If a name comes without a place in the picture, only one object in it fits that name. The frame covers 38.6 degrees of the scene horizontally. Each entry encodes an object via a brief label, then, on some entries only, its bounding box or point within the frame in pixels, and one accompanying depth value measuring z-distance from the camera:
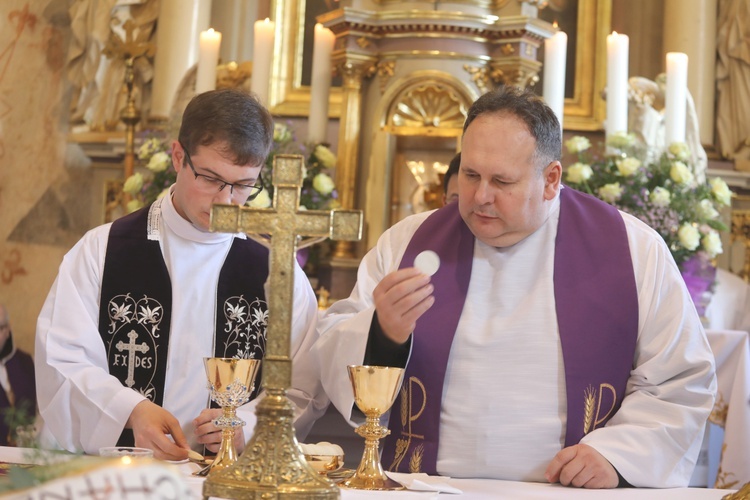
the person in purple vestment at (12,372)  6.11
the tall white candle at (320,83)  6.30
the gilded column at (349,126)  6.55
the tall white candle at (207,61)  6.00
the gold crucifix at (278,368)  1.90
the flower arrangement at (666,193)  5.52
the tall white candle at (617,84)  5.86
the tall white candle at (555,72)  5.97
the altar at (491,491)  2.29
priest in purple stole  2.87
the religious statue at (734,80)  7.38
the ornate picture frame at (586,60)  7.55
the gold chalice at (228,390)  2.32
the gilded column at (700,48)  7.43
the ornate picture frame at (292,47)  7.64
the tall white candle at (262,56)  5.95
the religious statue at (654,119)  6.32
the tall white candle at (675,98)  5.81
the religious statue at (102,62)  7.67
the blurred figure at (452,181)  4.58
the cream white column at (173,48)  7.55
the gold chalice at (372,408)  2.28
